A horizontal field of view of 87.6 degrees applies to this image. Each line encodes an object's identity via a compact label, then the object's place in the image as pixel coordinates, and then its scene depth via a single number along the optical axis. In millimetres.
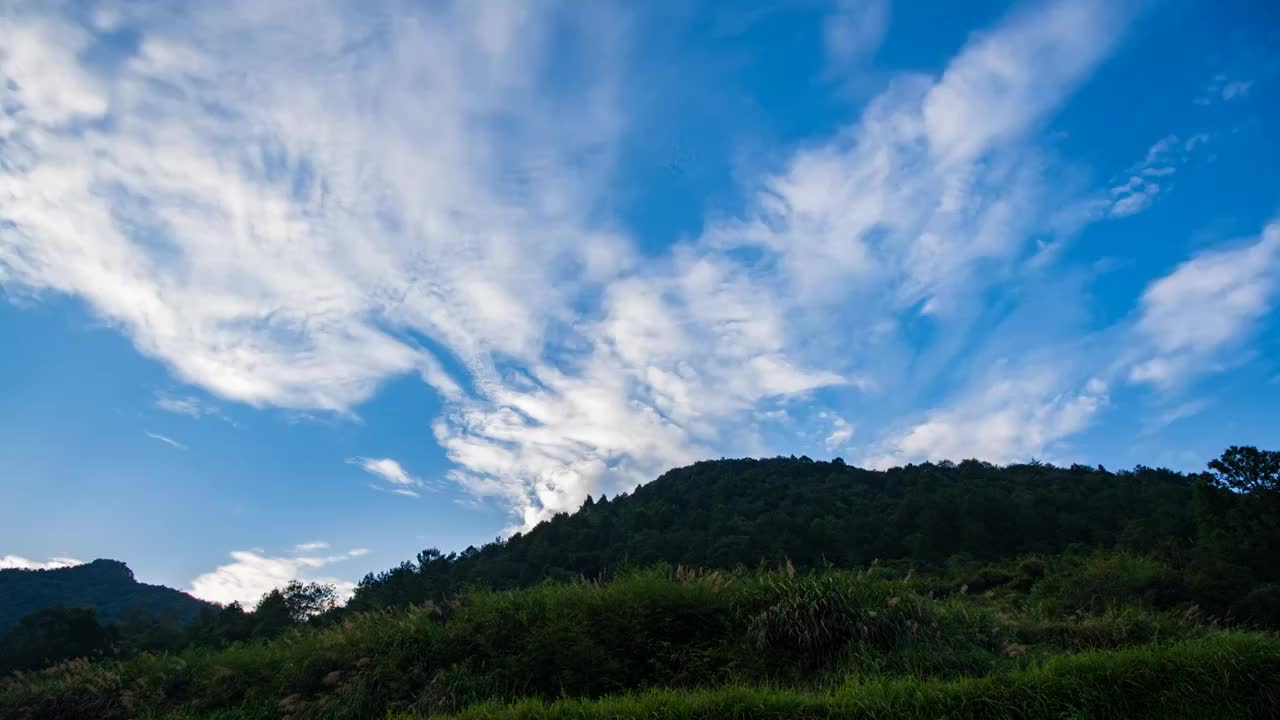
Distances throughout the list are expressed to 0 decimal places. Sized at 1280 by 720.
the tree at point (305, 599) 51169
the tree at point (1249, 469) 34938
